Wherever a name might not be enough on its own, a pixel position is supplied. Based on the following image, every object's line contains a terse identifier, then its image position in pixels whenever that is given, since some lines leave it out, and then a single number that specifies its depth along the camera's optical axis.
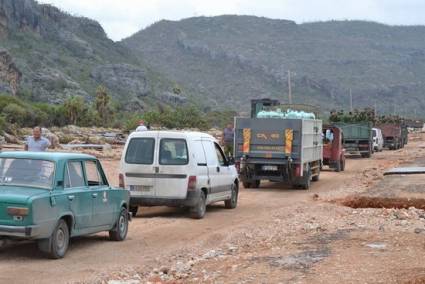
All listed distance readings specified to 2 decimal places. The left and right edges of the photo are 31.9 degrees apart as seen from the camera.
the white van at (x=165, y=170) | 15.22
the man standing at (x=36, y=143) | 14.67
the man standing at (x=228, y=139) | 28.41
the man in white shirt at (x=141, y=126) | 21.00
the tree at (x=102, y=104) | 88.75
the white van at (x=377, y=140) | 53.12
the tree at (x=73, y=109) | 79.38
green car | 9.55
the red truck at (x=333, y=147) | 31.50
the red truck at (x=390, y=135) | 60.47
